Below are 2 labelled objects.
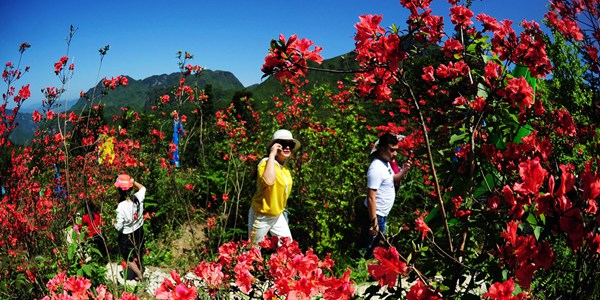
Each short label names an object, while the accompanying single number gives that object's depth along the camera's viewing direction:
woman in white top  3.78
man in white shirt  3.41
